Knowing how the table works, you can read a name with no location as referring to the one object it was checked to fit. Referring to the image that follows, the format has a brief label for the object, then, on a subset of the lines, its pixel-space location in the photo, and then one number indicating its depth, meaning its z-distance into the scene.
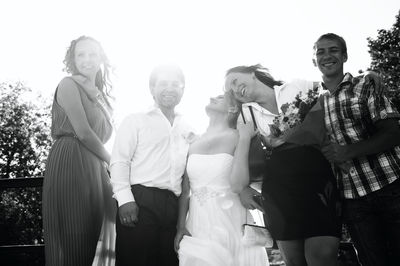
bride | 2.79
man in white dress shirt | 2.79
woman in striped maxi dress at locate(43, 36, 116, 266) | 3.00
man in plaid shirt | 2.52
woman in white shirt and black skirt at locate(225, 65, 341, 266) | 2.44
